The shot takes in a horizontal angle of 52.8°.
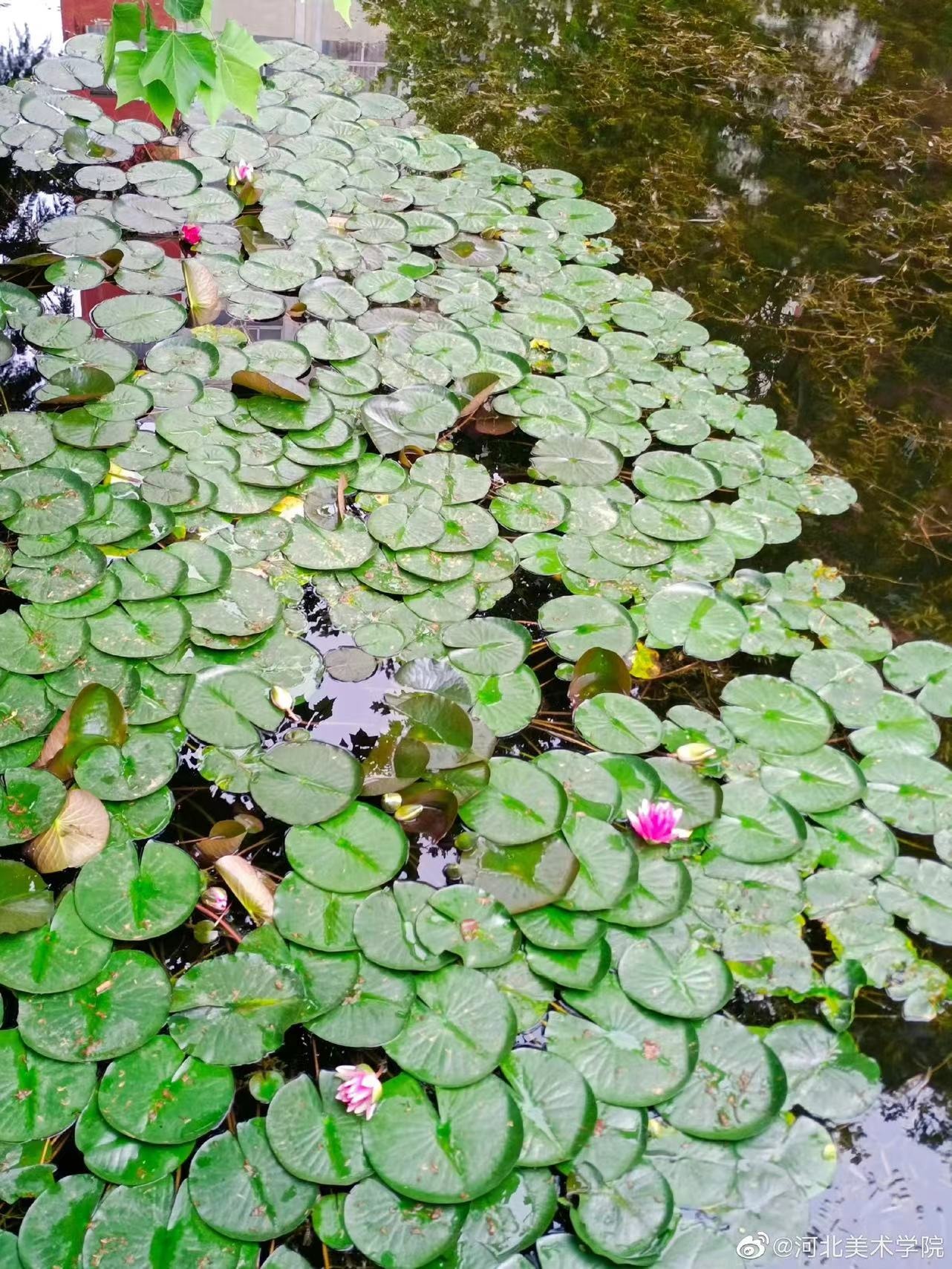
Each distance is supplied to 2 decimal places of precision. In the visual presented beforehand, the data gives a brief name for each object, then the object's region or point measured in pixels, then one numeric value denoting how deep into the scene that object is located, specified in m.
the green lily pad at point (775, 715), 2.08
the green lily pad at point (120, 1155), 1.39
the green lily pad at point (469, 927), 1.66
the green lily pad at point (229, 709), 1.97
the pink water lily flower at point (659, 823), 1.83
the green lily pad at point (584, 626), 2.25
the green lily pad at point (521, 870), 1.73
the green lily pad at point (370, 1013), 1.55
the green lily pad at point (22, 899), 1.61
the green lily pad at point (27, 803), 1.73
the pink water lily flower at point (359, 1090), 1.46
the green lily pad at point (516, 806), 1.83
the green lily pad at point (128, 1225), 1.32
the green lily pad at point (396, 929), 1.63
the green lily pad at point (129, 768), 1.83
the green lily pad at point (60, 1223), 1.32
